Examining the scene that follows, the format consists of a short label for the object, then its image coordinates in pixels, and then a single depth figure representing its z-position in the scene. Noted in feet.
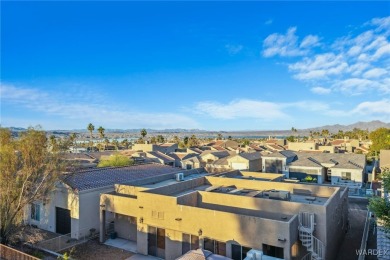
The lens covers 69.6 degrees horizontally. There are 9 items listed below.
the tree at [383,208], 38.45
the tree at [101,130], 327.90
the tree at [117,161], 121.80
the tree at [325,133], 432.46
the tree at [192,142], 322.69
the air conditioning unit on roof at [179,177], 86.39
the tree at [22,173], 61.21
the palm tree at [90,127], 322.34
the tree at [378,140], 197.98
